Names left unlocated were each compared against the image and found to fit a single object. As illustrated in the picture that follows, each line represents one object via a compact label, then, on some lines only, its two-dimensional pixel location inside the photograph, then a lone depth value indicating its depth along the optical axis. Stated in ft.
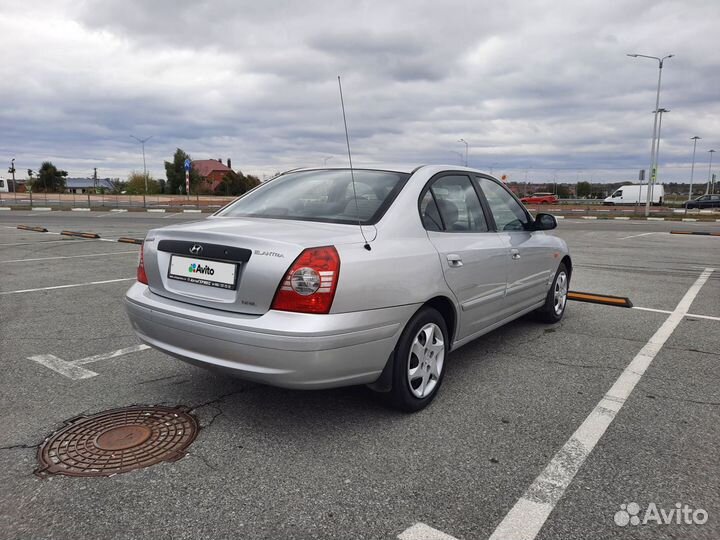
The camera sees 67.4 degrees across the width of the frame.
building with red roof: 419.95
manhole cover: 8.71
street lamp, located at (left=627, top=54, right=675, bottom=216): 107.29
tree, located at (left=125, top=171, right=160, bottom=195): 376.27
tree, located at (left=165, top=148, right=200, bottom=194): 335.06
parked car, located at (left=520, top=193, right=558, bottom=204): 201.22
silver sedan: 9.02
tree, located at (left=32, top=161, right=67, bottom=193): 362.94
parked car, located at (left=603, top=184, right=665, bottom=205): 189.78
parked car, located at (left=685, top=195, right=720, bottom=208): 177.58
